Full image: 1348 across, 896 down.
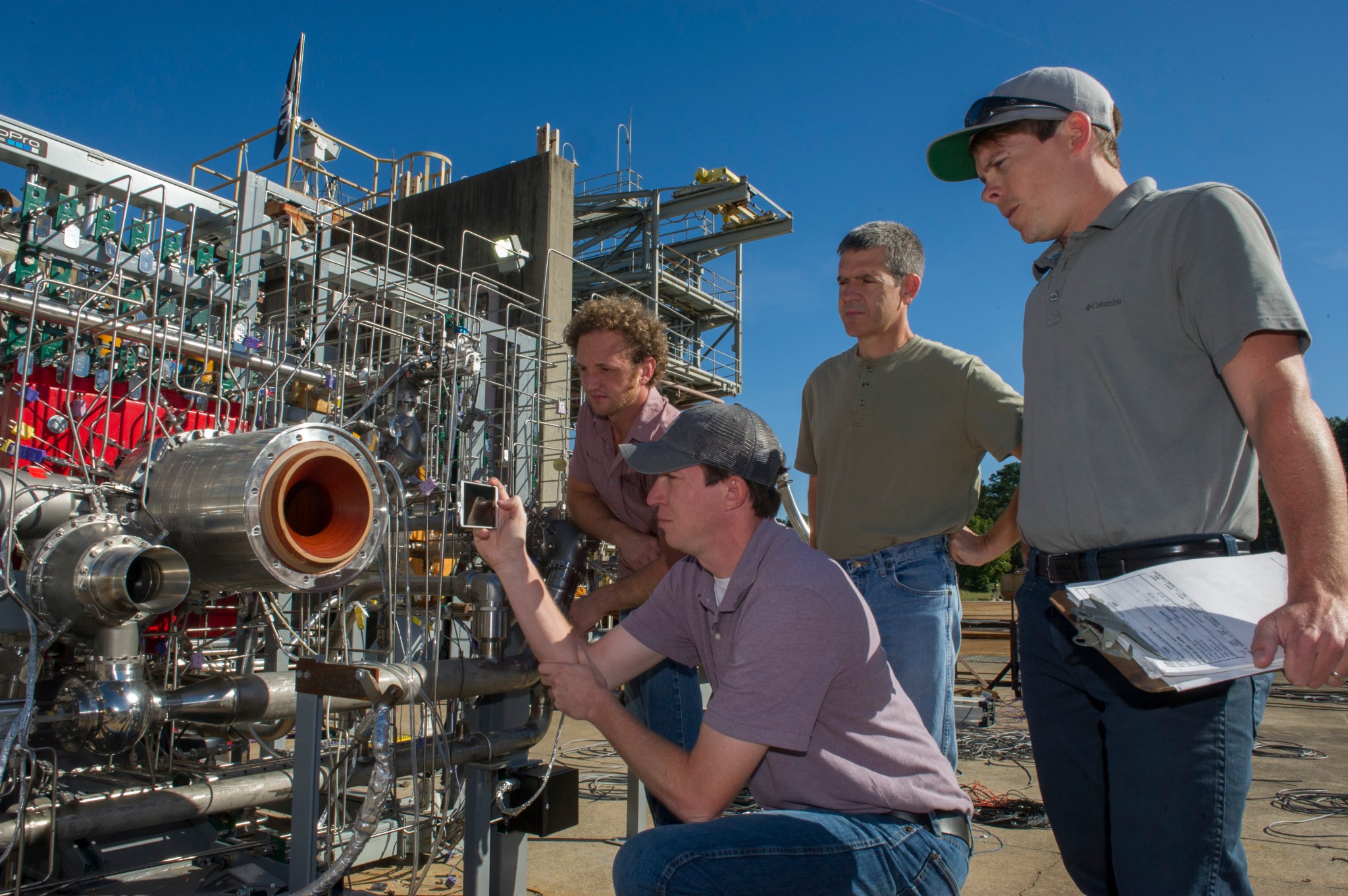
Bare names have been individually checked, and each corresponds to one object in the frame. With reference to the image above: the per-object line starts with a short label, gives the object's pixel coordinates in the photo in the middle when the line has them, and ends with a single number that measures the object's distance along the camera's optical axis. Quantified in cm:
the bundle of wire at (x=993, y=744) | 578
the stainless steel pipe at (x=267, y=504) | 229
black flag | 761
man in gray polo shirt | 117
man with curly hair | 260
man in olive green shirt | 229
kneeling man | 141
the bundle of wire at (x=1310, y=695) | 848
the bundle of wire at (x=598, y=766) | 478
